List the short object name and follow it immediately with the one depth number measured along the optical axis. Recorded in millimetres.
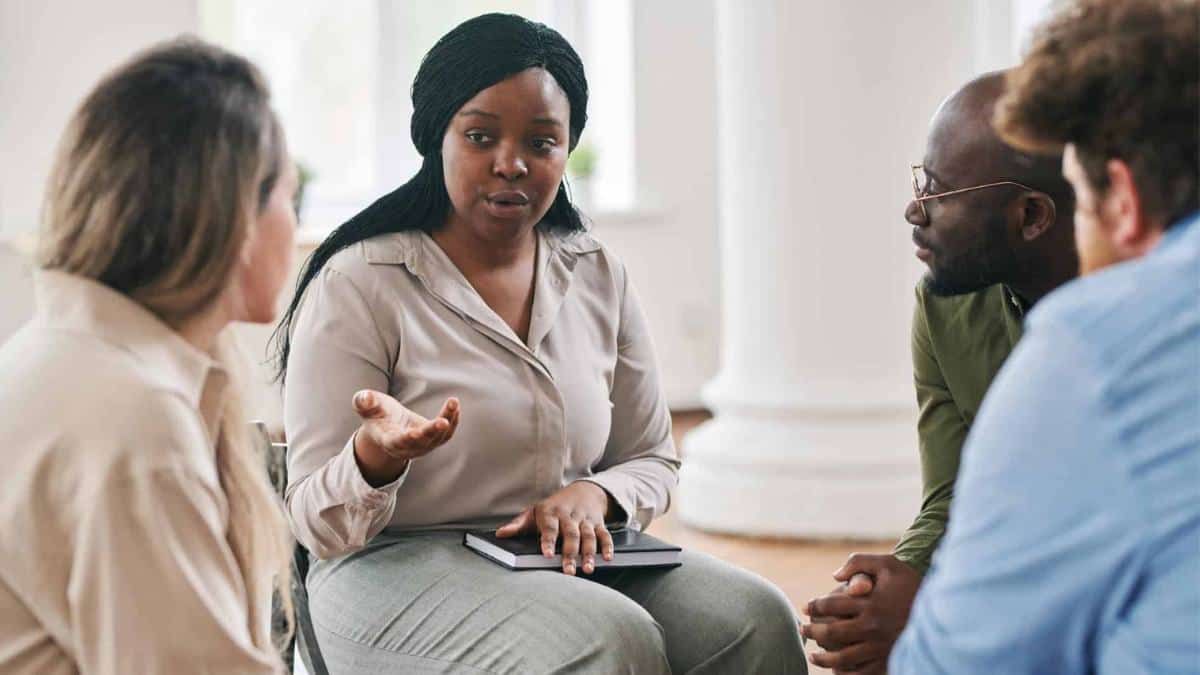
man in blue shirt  2543
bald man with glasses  3328
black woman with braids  3273
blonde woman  2763
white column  5128
